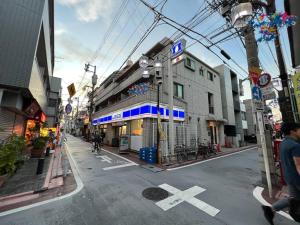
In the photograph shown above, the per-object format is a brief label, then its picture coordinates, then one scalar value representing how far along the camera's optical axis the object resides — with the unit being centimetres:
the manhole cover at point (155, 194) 450
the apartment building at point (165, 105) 1255
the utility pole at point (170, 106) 957
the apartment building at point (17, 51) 706
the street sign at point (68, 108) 809
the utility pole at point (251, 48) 566
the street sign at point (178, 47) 805
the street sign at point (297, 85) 450
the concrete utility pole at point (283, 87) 589
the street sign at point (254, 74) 507
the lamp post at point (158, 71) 913
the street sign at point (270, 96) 476
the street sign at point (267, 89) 483
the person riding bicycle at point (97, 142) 1323
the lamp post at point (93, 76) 2164
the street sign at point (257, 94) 498
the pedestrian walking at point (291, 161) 255
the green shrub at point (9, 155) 509
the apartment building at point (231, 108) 2052
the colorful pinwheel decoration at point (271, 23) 394
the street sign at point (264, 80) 478
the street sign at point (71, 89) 815
